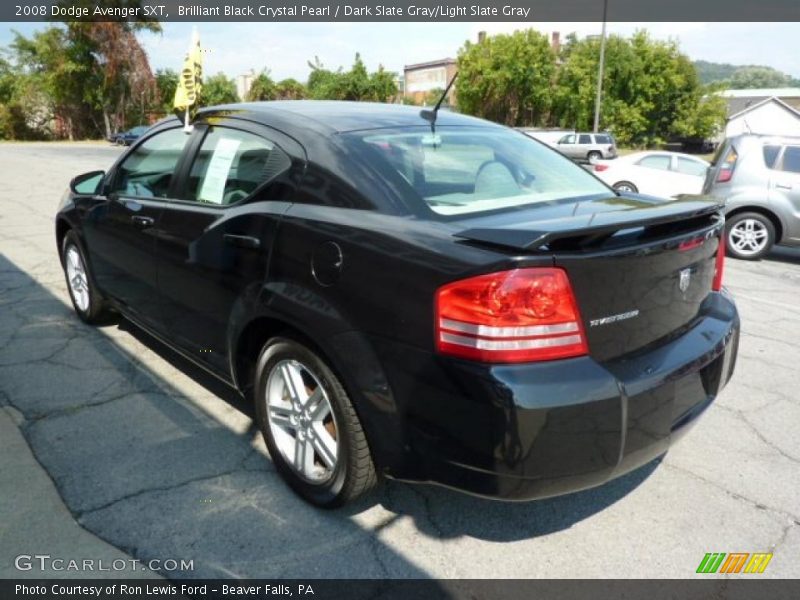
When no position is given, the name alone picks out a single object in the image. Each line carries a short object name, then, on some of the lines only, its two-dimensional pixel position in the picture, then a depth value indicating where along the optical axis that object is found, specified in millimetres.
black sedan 1867
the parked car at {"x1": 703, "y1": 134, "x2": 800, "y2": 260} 7805
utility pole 32009
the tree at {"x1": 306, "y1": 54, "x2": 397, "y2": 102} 54000
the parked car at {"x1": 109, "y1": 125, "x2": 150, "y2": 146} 29647
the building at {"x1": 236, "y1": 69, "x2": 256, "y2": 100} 56438
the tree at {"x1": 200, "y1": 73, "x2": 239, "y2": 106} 49100
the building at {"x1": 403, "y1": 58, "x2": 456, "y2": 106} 86500
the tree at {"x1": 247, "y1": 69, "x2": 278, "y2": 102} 49625
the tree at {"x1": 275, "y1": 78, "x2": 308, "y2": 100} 49875
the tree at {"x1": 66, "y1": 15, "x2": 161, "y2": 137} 38750
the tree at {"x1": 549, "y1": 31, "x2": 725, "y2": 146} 44812
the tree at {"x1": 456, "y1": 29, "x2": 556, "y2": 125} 48062
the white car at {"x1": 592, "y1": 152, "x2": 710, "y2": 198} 11086
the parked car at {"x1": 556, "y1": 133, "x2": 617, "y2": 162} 29031
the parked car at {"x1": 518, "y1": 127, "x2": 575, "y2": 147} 30559
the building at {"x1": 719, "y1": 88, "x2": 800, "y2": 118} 72594
